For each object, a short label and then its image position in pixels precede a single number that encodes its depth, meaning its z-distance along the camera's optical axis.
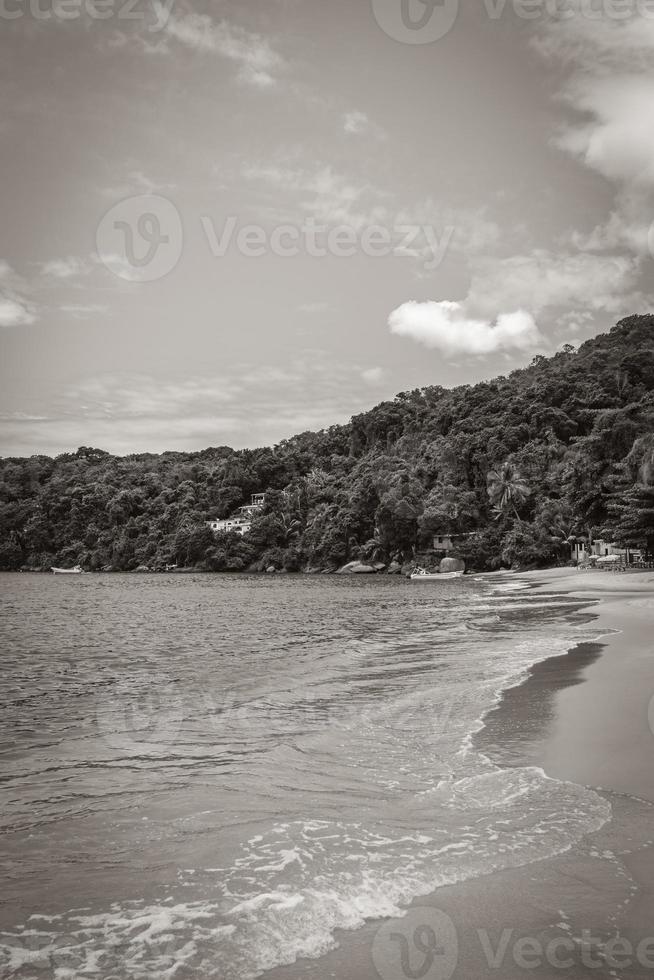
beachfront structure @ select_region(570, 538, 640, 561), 53.19
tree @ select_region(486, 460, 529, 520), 75.81
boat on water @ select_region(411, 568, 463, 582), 72.65
